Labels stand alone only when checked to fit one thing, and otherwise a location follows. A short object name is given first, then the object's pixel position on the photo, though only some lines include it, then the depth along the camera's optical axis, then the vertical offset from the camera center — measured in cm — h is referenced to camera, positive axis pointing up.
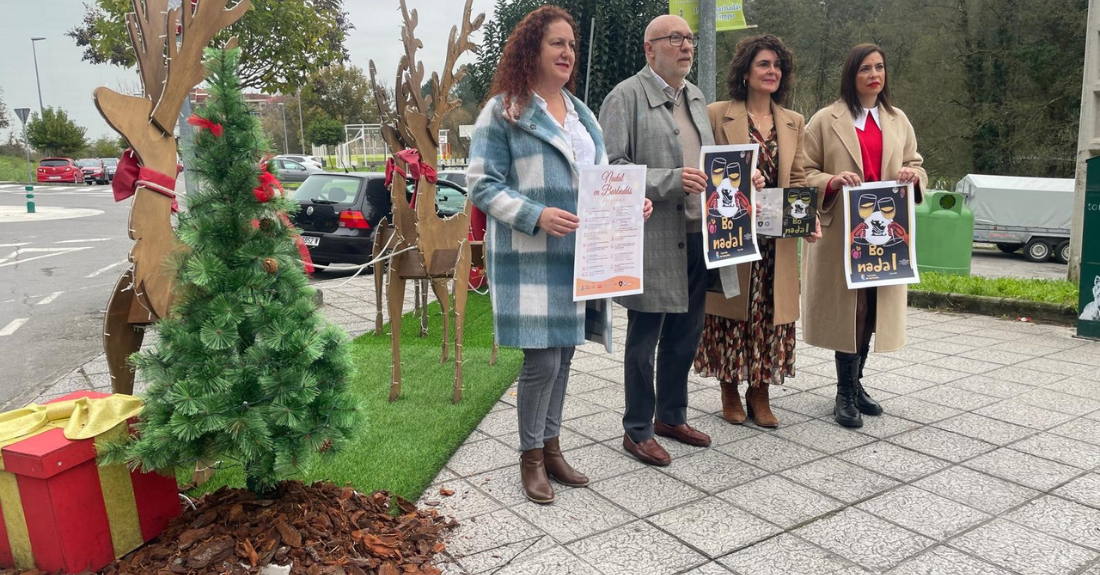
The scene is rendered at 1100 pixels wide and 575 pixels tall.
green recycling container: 1164 -138
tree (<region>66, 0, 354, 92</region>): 949 +162
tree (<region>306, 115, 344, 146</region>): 4934 +209
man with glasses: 374 -14
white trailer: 1658 -158
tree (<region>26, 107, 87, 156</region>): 5162 +278
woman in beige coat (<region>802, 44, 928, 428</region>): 443 -18
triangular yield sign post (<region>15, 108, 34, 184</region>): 2472 +201
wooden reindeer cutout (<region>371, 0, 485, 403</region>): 527 -33
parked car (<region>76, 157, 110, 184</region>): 4531 +21
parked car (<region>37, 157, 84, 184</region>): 4484 +19
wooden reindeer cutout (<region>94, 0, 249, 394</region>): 311 +23
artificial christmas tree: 258 -57
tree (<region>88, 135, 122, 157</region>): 5766 +194
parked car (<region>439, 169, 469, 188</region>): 1336 -26
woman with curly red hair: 329 -9
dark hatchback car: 1130 -70
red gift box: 253 -109
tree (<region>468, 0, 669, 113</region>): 896 +139
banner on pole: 664 +116
